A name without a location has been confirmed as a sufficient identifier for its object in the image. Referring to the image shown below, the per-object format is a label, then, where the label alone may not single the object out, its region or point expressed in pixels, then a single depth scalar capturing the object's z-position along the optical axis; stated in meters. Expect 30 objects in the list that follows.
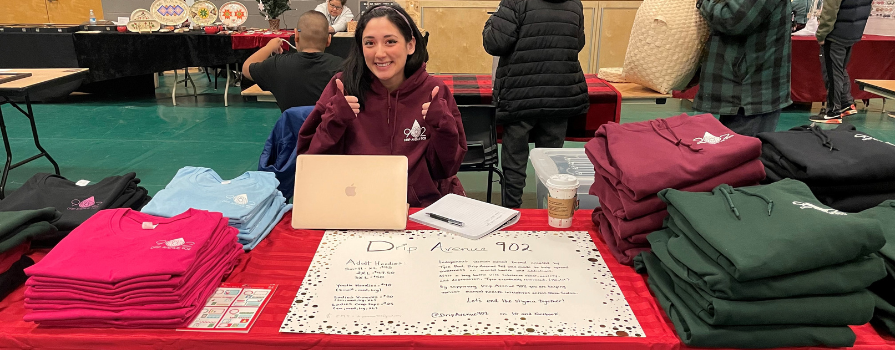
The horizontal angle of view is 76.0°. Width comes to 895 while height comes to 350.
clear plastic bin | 2.21
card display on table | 1.09
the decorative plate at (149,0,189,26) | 7.46
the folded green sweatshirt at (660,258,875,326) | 0.98
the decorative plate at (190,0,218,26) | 7.60
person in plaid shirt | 2.42
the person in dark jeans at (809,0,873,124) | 5.12
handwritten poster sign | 1.09
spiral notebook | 1.50
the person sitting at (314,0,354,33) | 7.16
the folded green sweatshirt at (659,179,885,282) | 0.96
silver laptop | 1.49
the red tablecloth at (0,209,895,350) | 1.05
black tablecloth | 6.49
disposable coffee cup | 1.49
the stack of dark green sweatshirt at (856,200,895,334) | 1.06
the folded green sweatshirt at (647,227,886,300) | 0.97
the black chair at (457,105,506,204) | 3.10
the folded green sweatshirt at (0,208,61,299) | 1.19
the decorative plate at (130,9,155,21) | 7.52
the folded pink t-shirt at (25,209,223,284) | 1.08
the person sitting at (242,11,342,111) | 3.46
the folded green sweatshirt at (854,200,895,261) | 1.07
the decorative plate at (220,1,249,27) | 7.61
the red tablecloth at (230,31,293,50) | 6.79
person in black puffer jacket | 2.85
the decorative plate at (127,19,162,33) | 6.85
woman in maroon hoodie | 1.84
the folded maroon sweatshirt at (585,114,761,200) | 1.24
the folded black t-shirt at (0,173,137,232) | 1.45
